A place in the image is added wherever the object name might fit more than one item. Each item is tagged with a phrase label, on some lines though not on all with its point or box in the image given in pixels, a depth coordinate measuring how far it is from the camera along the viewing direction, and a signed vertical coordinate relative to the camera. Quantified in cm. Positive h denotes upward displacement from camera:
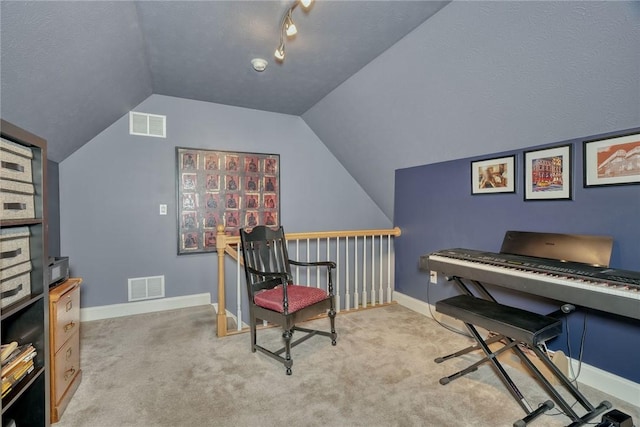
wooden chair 223 -68
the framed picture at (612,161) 182 +29
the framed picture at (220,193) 361 +20
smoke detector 265 +129
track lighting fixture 188 +123
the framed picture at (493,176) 253 +27
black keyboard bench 165 -66
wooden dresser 166 -79
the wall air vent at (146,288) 342 -89
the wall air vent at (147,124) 339 +96
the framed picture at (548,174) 216 +25
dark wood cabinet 138 -27
